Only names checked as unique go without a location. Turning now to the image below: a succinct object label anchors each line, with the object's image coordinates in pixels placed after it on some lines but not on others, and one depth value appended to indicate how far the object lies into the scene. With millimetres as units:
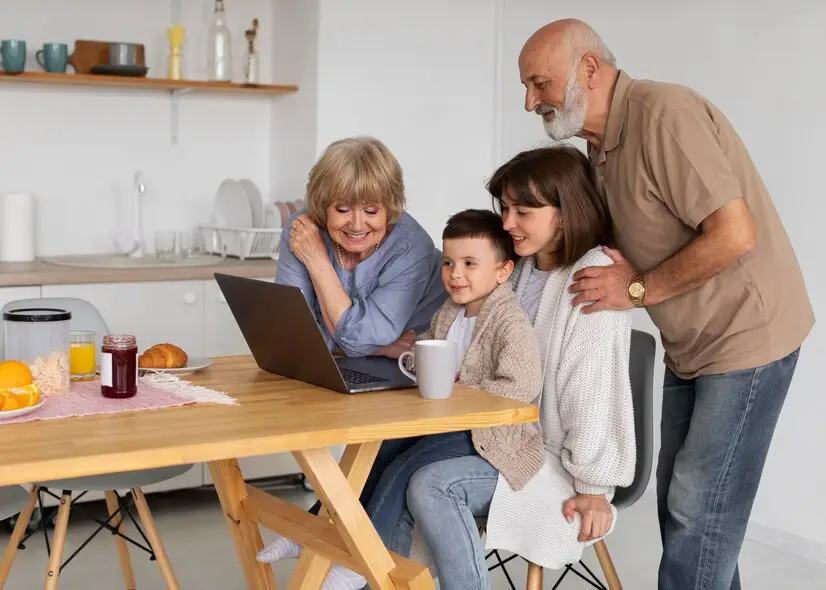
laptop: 2156
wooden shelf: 4070
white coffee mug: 2109
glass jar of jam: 2094
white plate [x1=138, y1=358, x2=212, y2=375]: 2387
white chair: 2643
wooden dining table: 1716
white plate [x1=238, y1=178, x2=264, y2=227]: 4355
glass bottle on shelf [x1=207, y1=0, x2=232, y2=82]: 4367
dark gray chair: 2533
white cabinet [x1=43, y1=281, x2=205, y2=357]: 3793
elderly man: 2219
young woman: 2215
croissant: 2416
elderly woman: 2512
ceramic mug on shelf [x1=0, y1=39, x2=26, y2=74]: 3986
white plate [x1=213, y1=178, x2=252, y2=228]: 4305
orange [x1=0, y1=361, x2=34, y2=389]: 1956
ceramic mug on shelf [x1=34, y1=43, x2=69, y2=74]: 4078
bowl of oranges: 1911
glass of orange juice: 2323
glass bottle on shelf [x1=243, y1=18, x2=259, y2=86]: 4449
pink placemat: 1959
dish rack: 4195
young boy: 2248
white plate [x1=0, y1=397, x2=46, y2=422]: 1885
